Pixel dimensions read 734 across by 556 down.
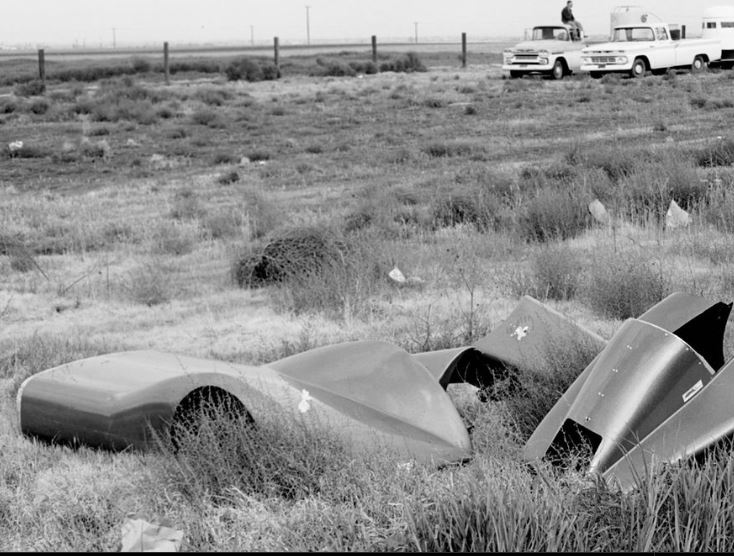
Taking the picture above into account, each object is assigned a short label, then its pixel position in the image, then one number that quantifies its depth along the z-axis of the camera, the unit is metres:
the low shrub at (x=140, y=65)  50.28
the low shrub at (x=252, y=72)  40.47
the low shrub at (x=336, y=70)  42.47
